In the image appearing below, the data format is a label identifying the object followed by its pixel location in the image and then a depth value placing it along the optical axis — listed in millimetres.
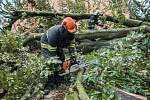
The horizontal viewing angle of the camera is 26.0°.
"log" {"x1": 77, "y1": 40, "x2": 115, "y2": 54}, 5171
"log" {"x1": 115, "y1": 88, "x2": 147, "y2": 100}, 3130
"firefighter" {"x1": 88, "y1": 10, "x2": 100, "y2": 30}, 5426
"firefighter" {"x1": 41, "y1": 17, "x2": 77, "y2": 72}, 4500
